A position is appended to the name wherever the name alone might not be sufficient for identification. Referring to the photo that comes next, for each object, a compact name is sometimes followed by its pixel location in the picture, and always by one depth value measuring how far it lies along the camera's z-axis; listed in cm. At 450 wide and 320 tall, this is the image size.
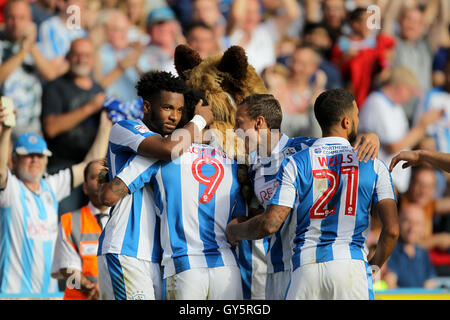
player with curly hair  828
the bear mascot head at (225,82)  963
